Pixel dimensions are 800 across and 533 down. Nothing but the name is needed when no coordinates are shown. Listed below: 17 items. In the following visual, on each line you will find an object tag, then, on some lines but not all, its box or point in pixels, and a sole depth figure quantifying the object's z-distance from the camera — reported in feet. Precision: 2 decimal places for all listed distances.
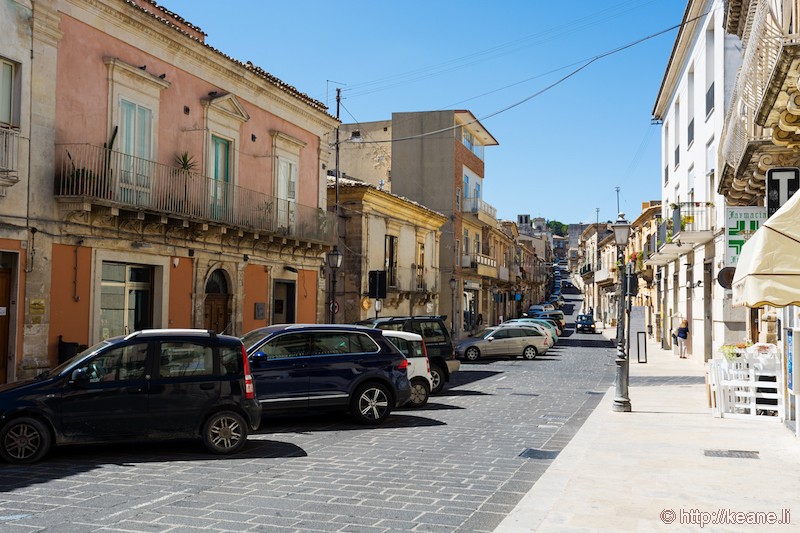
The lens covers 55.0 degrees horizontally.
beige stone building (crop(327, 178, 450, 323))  105.19
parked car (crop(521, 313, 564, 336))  147.25
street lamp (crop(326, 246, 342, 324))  73.51
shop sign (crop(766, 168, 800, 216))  31.45
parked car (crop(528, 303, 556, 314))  212.43
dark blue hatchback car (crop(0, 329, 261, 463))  28.53
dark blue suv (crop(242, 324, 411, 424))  38.19
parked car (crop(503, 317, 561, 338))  120.69
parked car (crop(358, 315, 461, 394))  58.75
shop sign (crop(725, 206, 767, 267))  45.93
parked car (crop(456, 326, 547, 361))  97.76
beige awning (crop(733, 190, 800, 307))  22.49
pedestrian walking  97.66
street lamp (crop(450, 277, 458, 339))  138.78
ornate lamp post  44.09
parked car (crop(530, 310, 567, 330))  159.47
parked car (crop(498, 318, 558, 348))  101.49
